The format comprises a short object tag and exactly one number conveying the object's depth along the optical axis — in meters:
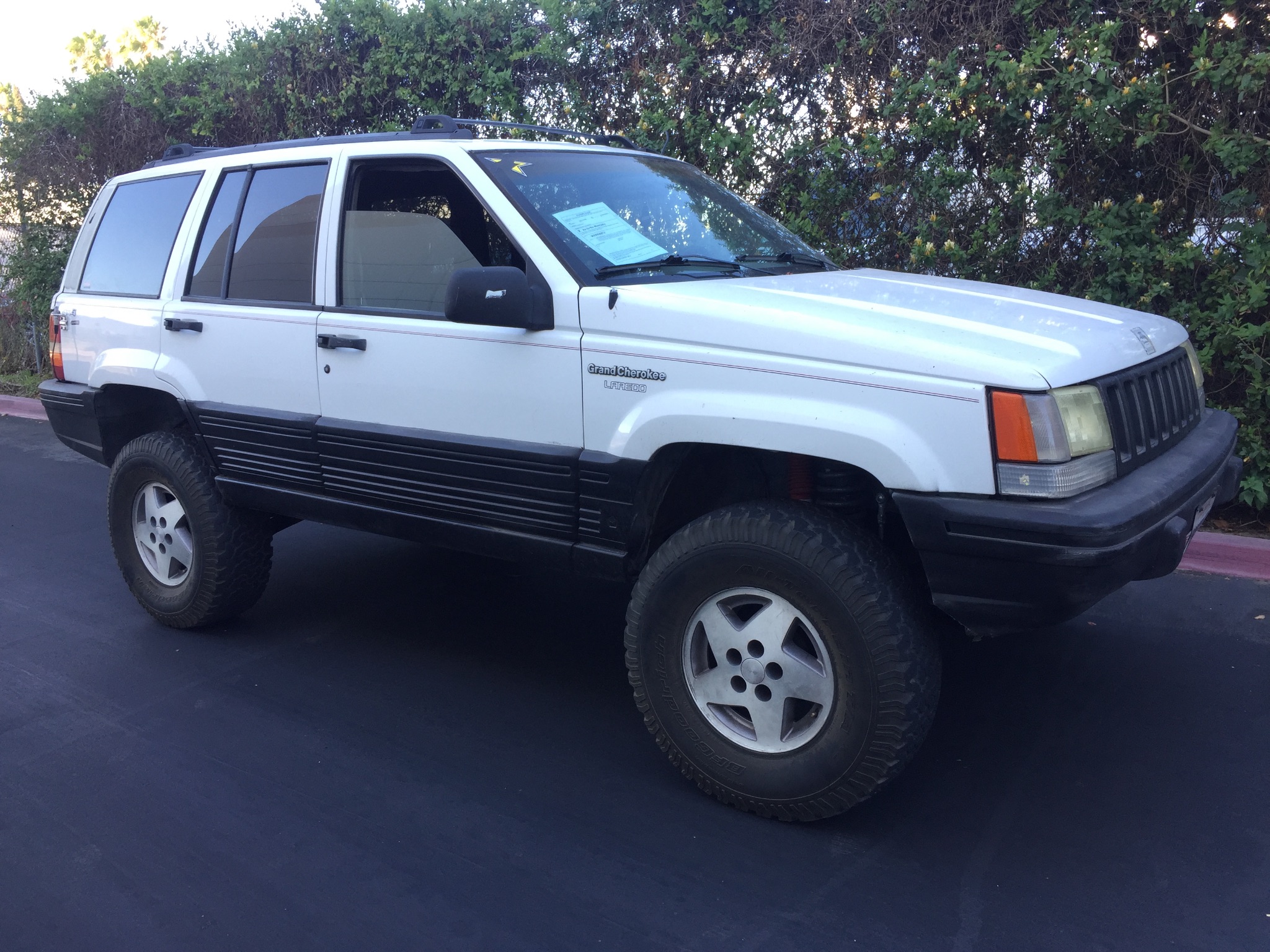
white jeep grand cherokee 2.82
